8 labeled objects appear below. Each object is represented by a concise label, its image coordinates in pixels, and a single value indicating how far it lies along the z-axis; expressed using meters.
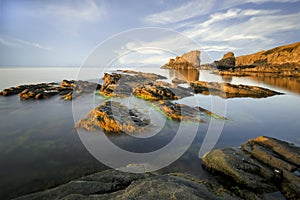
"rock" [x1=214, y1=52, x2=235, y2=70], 133.30
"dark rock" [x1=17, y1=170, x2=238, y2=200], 5.14
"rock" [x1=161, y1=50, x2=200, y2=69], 142.90
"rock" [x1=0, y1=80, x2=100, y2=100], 26.16
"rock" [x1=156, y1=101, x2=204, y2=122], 17.16
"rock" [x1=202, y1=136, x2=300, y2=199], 6.96
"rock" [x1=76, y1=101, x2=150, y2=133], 13.60
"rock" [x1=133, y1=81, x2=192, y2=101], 26.32
